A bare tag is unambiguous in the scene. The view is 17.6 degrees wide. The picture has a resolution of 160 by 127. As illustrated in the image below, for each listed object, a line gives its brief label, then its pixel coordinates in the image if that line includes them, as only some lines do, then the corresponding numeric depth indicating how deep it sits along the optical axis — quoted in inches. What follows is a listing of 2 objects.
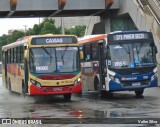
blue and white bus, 877.0
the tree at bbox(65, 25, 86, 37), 3772.1
